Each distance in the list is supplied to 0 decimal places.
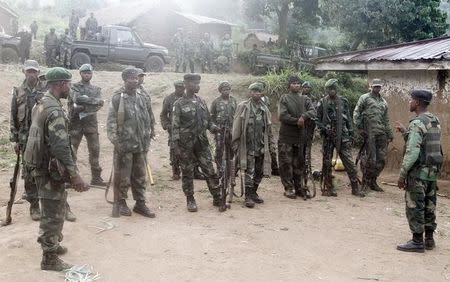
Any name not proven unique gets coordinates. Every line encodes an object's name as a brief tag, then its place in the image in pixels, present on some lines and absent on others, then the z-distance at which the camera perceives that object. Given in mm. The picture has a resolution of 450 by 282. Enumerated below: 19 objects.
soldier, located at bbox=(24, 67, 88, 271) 4508
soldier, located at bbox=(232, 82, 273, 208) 7379
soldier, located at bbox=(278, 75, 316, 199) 7797
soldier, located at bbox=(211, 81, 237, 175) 7984
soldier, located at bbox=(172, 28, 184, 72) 19984
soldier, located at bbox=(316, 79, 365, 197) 8211
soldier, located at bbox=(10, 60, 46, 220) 6359
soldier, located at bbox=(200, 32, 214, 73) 19873
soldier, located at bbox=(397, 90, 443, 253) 5555
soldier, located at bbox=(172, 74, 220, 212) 6887
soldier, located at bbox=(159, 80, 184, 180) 8945
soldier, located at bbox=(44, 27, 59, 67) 17703
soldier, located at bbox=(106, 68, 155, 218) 6395
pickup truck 17344
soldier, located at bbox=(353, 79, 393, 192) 8547
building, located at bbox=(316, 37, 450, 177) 9275
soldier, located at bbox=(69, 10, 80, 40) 23711
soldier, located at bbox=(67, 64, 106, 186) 7532
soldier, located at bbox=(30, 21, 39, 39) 25369
